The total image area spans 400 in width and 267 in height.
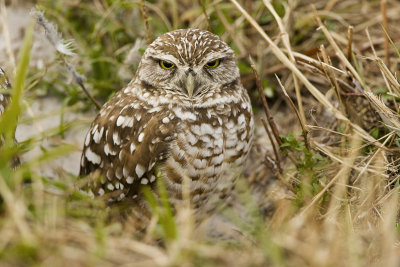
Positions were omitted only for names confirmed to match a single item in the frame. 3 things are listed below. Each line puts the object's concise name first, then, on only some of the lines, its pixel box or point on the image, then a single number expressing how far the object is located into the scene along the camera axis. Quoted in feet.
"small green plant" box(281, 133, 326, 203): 16.62
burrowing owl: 16.07
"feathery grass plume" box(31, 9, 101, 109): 18.49
